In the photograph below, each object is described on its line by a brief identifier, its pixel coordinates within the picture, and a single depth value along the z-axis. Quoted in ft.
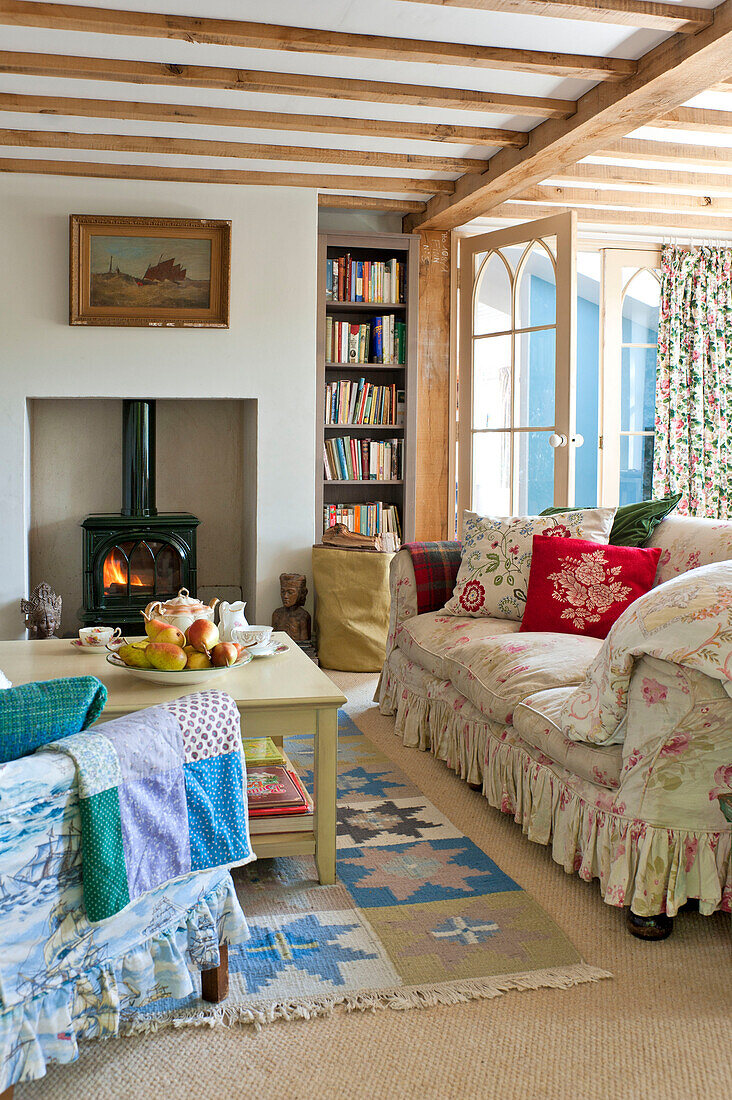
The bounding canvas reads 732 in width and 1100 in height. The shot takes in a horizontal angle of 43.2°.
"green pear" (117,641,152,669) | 7.66
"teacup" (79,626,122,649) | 9.08
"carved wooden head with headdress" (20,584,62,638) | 14.85
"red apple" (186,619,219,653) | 7.75
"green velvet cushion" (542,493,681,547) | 10.67
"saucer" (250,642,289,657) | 8.64
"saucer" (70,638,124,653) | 8.72
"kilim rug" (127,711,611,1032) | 5.83
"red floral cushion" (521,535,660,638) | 9.86
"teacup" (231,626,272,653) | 8.71
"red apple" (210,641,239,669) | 7.64
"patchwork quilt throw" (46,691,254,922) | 4.44
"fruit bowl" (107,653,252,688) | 7.55
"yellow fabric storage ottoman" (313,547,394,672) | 15.44
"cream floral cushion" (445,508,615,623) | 10.91
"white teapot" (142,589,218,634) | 8.25
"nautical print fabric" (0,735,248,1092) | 4.17
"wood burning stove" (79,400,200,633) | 15.19
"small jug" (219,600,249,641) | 8.99
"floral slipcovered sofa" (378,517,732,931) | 6.26
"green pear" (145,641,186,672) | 7.52
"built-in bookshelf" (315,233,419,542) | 17.04
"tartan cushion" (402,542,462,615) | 11.93
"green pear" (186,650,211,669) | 7.68
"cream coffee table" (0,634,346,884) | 7.17
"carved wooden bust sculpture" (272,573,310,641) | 15.84
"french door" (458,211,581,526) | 14.97
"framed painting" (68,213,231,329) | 14.99
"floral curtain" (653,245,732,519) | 19.62
